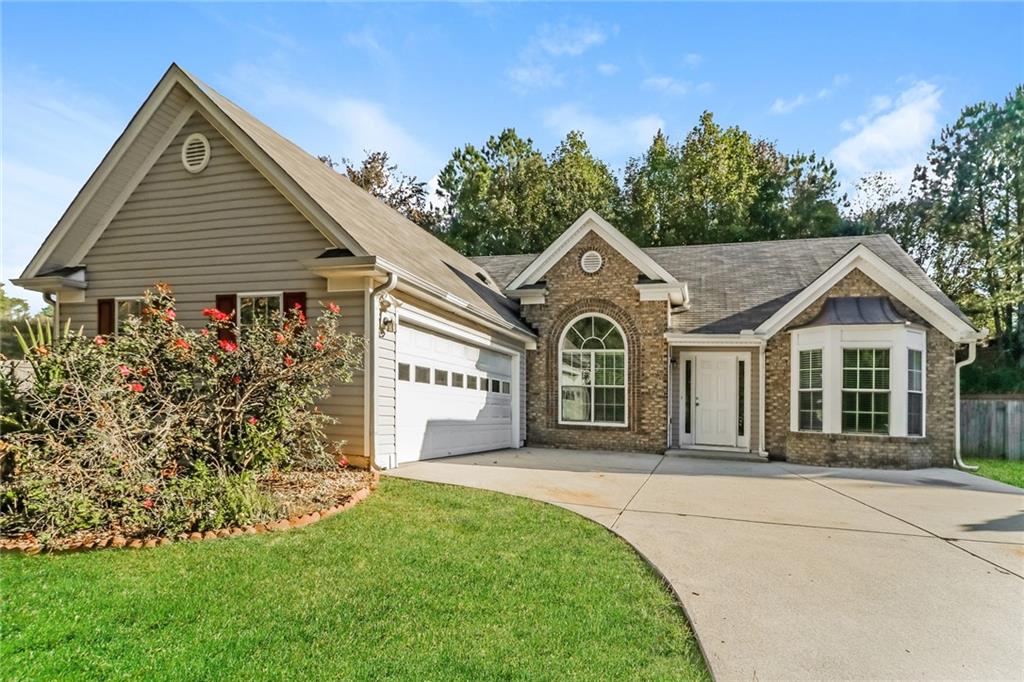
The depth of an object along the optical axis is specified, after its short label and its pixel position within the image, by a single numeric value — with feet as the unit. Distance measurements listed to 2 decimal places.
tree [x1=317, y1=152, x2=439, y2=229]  95.91
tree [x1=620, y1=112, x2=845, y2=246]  90.94
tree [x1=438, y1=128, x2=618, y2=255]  96.32
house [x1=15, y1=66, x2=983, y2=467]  29.66
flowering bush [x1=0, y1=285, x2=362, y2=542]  16.55
